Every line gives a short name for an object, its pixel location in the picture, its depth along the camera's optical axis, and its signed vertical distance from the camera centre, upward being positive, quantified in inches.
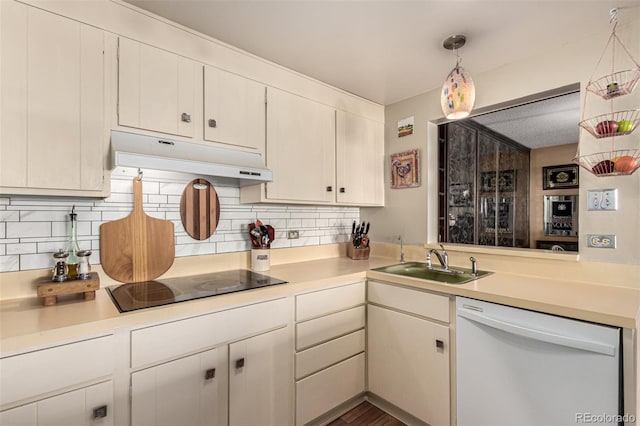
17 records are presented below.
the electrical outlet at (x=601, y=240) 62.4 -5.8
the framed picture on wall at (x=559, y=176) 102.8 +13.2
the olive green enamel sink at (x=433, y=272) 75.1 -16.1
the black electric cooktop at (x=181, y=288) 52.2 -15.1
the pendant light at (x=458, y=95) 61.7 +24.5
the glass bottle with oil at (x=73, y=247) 55.2 -6.5
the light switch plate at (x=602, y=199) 61.8 +2.9
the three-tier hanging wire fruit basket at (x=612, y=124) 57.6 +17.7
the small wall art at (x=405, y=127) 99.6 +29.2
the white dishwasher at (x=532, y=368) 46.3 -27.2
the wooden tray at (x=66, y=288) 49.9 -12.7
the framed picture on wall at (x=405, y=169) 97.8 +14.8
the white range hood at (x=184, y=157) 53.6 +11.7
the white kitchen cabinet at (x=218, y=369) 48.1 -28.0
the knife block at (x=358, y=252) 102.1 -13.3
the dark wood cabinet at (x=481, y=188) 100.4 +9.5
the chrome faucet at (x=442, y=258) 84.0 -12.7
